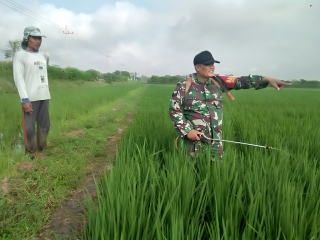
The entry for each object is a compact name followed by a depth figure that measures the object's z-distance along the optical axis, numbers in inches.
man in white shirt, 123.0
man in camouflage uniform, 81.7
